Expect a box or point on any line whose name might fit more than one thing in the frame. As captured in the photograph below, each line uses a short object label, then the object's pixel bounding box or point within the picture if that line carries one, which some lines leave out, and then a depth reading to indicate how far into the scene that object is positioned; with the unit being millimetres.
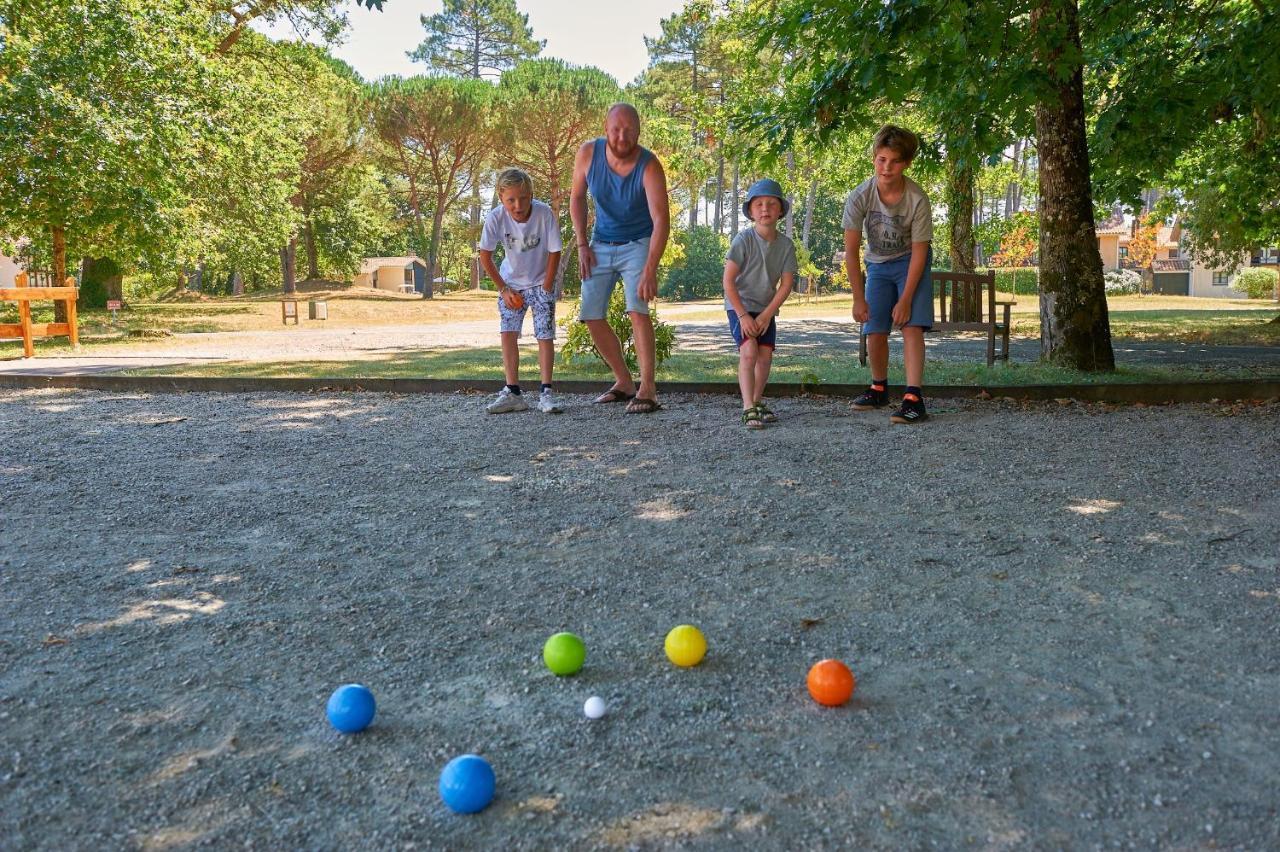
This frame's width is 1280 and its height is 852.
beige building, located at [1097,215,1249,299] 51812
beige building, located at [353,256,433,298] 65500
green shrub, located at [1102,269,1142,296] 47375
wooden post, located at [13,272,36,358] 12029
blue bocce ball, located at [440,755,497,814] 1851
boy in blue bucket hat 6117
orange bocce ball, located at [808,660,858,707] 2268
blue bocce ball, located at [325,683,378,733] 2168
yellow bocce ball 2514
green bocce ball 2479
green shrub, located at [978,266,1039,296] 44562
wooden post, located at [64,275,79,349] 14000
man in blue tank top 6340
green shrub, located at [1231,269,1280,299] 39438
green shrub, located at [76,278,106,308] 24844
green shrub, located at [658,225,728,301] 48969
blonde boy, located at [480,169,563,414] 6695
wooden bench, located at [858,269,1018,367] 9770
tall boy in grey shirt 6016
